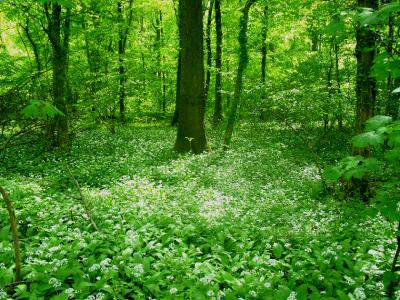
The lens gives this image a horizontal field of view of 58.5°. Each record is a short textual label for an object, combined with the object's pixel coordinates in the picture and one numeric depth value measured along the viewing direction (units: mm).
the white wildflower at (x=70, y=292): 3921
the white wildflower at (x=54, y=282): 4140
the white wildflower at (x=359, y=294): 3937
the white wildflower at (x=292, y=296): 3960
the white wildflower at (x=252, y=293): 4098
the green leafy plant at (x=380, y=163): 2648
